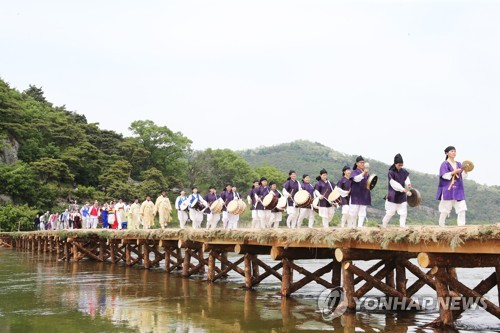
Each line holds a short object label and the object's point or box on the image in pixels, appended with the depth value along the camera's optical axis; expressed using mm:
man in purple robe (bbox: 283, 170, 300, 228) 17672
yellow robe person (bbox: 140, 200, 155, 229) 28266
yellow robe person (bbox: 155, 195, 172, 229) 26688
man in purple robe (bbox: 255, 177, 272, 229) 19188
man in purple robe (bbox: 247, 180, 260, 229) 19609
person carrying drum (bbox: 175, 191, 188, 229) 24422
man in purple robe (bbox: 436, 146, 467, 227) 11609
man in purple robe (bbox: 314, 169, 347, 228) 16000
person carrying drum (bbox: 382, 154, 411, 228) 12820
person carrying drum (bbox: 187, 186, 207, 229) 23378
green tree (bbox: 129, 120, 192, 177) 79062
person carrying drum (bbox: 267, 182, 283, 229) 19094
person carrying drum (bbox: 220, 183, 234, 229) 22000
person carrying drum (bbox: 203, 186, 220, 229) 22750
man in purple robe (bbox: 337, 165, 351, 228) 14727
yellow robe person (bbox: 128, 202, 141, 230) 30375
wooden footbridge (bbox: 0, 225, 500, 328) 9664
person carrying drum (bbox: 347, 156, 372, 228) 13969
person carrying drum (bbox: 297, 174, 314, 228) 17100
